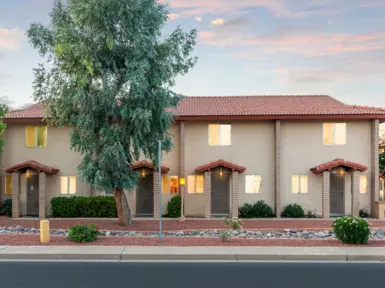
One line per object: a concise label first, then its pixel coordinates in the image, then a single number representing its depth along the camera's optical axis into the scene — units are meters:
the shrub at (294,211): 26.84
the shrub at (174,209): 26.70
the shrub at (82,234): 14.74
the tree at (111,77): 20.06
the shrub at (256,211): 26.80
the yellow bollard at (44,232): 14.92
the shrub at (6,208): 27.23
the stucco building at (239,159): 27.44
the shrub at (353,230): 14.50
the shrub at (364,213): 27.16
